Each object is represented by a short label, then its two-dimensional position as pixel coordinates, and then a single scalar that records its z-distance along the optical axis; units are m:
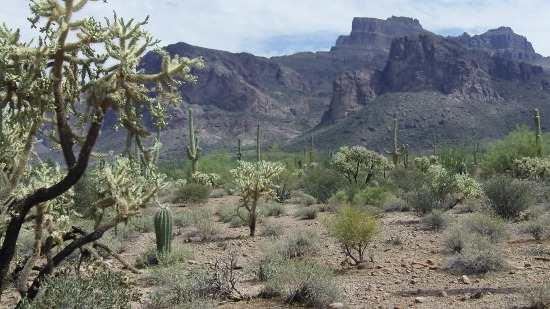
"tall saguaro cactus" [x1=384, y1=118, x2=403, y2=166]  37.60
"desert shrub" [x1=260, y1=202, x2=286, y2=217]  19.86
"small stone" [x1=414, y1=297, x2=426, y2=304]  7.52
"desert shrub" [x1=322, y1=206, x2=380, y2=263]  10.19
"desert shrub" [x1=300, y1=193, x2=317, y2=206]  21.50
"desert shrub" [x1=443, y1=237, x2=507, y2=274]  9.03
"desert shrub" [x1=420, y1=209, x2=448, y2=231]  14.32
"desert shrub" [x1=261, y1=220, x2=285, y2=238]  14.49
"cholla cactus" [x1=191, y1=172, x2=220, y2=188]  30.25
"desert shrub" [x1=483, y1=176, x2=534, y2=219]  15.13
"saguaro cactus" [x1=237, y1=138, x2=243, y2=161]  39.45
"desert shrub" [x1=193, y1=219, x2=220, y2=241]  14.56
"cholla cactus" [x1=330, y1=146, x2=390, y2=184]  28.61
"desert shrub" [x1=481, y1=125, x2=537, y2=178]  31.81
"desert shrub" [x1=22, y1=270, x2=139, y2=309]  5.38
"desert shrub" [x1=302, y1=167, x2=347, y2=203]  22.97
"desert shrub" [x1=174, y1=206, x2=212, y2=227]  17.02
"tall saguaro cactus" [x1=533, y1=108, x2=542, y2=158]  30.80
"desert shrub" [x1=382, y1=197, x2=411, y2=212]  19.25
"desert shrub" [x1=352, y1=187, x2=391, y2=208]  19.89
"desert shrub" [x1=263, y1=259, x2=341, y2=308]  7.59
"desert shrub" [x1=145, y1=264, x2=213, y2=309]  7.17
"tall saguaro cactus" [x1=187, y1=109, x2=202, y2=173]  31.14
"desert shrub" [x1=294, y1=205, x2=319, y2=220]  18.31
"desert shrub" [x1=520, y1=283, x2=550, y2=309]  6.75
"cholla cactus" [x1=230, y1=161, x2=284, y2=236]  14.94
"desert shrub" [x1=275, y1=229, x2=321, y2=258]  11.04
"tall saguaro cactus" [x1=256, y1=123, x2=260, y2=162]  35.49
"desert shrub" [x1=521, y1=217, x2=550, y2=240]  11.96
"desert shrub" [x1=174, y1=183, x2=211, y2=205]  24.56
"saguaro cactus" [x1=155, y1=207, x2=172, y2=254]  11.69
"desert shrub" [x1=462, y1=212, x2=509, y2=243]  11.61
